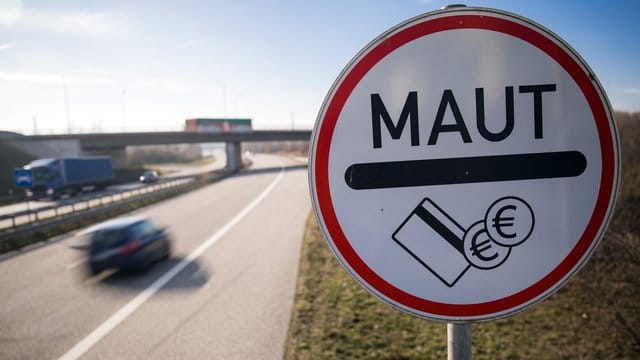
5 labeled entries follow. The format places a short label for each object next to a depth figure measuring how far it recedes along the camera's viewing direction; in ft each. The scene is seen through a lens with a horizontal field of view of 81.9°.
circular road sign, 4.13
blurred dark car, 33.17
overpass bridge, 148.46
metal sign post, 4.14
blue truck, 104.53
